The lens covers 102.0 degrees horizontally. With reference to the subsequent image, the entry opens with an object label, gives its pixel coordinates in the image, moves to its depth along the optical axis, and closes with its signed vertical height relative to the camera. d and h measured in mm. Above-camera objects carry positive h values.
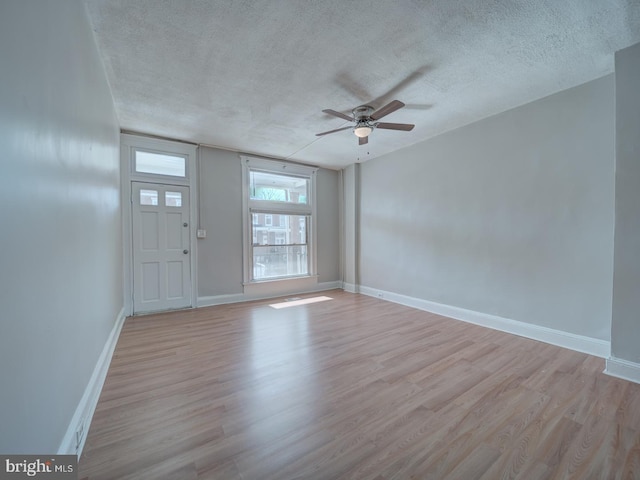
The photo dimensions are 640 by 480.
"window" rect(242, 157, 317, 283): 4938 +289
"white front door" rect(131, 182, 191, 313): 3990 -212
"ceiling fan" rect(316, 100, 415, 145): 3020 +1323
